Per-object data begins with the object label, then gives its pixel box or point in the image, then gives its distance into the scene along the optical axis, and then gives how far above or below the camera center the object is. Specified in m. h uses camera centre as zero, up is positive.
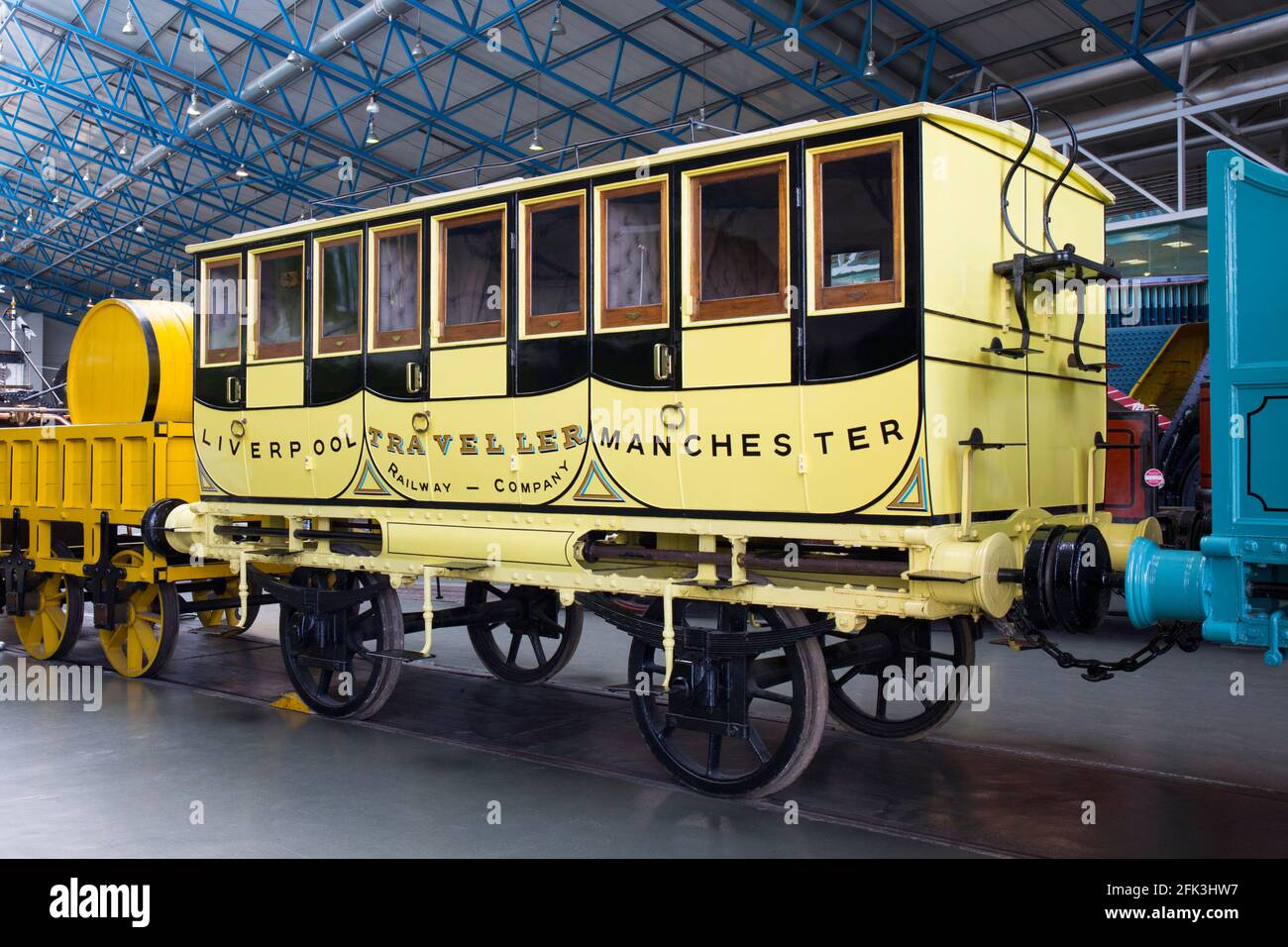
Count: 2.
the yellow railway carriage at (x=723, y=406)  5.16 +0.46
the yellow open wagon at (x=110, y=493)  9.26 -0.01
